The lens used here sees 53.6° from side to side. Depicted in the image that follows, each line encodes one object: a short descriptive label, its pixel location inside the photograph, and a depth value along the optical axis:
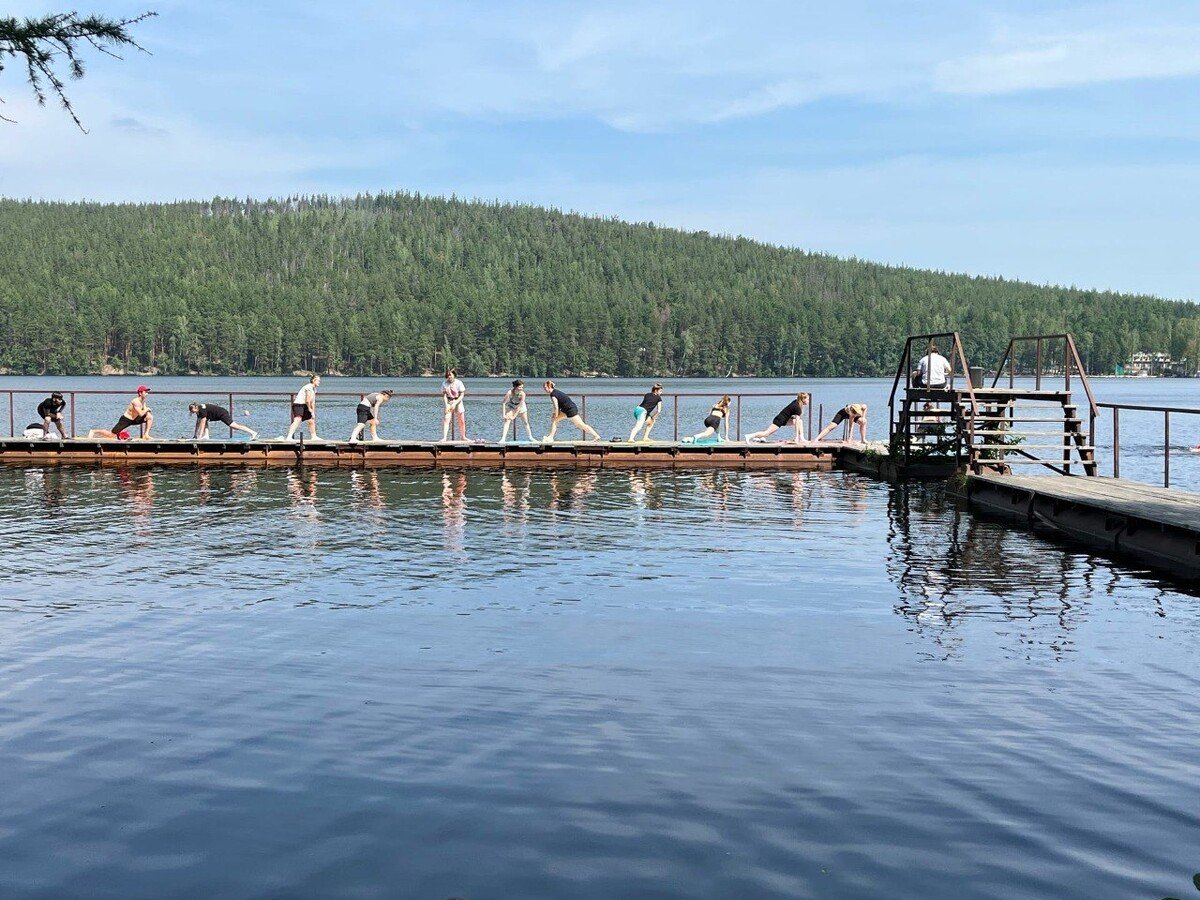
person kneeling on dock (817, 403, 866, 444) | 34.09
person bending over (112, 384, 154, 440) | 34.03
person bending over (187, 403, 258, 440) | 33.56
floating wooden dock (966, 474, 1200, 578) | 16.41
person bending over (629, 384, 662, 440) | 34.22
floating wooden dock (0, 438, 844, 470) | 33.84
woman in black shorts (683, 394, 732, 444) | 33.65
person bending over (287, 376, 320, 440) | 33.06
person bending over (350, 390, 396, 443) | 34.12
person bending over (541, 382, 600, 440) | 31.82
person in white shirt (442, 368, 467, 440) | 33.03
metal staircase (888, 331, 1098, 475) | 24.72
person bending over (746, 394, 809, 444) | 33.62
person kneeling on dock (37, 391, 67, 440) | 34.47
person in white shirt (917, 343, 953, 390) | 27.23
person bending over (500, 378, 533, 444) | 32.72
